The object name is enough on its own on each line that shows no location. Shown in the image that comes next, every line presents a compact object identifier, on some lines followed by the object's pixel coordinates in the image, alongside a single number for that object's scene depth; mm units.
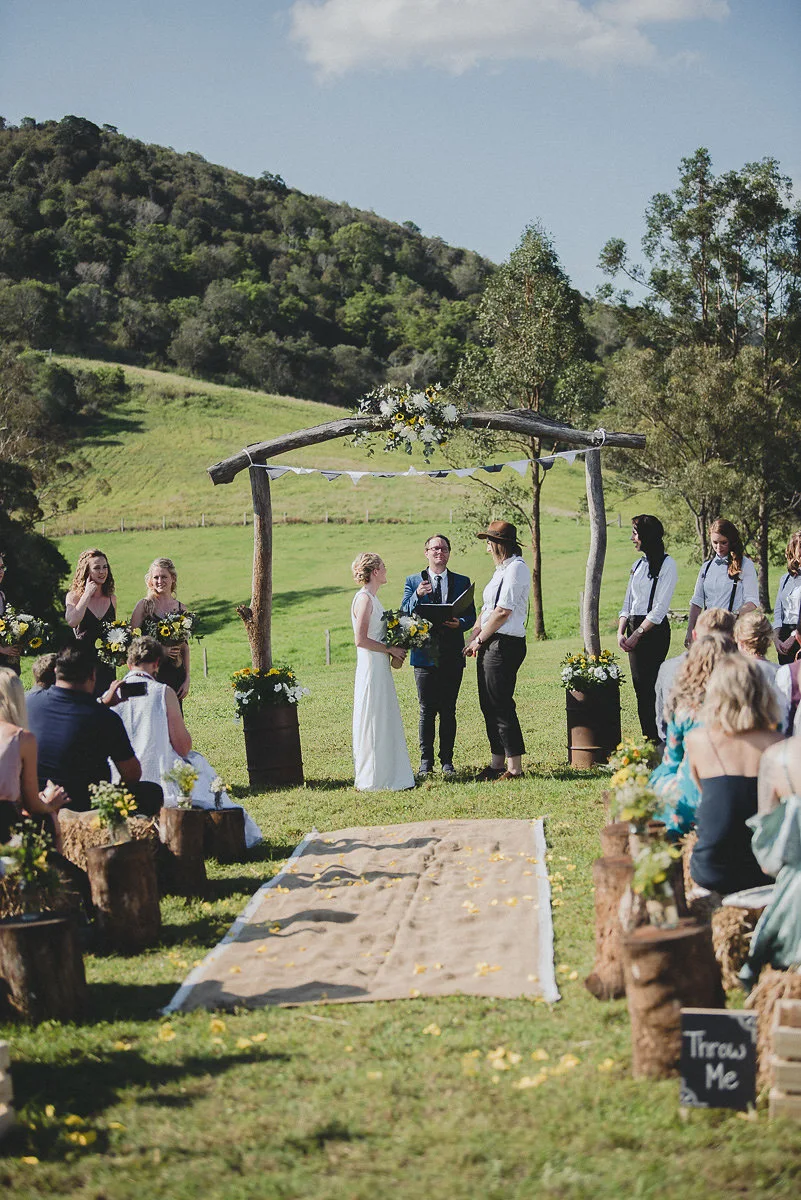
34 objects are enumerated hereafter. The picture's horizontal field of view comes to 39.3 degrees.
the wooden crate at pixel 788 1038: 4031
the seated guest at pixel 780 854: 4598
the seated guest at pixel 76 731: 6926
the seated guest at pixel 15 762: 5988
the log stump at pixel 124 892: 6338
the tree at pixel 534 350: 29062
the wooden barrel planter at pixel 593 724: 10617
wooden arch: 11203
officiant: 10516
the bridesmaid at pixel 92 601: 10016
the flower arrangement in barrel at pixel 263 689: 10758
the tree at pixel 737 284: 35688
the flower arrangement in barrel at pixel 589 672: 10492
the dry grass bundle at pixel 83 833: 6965
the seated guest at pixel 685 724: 5996
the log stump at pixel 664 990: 4383
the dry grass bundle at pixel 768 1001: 4207
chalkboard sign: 4012
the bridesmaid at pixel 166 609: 10180
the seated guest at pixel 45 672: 7512
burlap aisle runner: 5668
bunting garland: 10734
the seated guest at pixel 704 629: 7566
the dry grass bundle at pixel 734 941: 5074
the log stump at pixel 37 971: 5203
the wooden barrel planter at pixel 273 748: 10828
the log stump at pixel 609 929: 5281
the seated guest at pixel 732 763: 5234
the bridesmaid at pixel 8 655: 10380
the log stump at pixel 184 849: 7363
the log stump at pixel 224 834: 8219
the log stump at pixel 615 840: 6188
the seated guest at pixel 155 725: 8406
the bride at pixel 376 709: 10281
